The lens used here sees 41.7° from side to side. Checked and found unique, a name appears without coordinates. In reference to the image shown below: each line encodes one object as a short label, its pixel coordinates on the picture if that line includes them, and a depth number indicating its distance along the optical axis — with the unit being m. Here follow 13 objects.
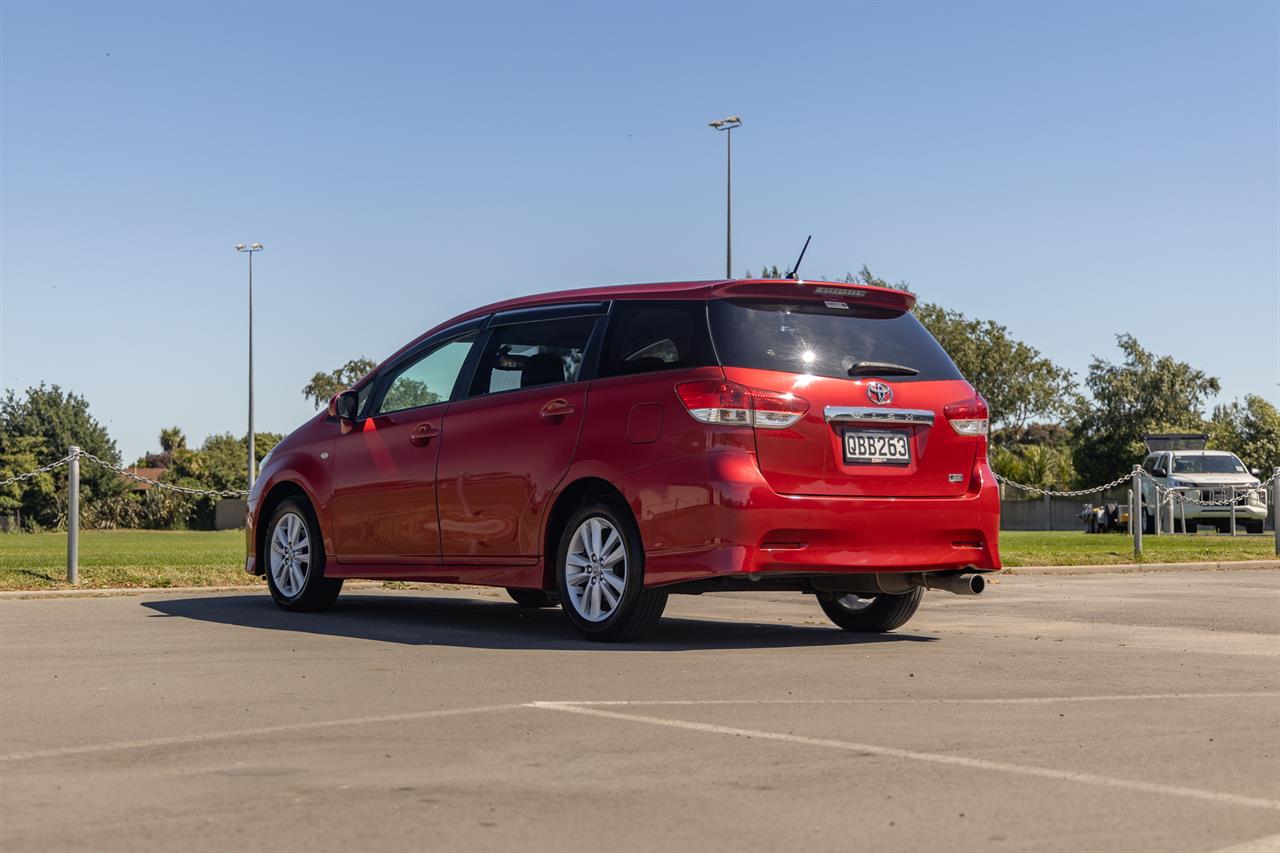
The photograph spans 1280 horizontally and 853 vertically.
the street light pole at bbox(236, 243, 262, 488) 63.77
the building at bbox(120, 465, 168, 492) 73.00
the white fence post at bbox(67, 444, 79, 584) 13.73
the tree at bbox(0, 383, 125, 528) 71.81
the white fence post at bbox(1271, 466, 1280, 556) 22.09
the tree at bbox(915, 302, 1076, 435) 72.62
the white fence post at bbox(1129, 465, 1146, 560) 20.52
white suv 37.88
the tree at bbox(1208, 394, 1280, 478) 66.81
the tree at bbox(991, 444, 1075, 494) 66.31
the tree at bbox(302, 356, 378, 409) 76.25
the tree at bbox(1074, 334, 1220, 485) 76.62
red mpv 8.98
